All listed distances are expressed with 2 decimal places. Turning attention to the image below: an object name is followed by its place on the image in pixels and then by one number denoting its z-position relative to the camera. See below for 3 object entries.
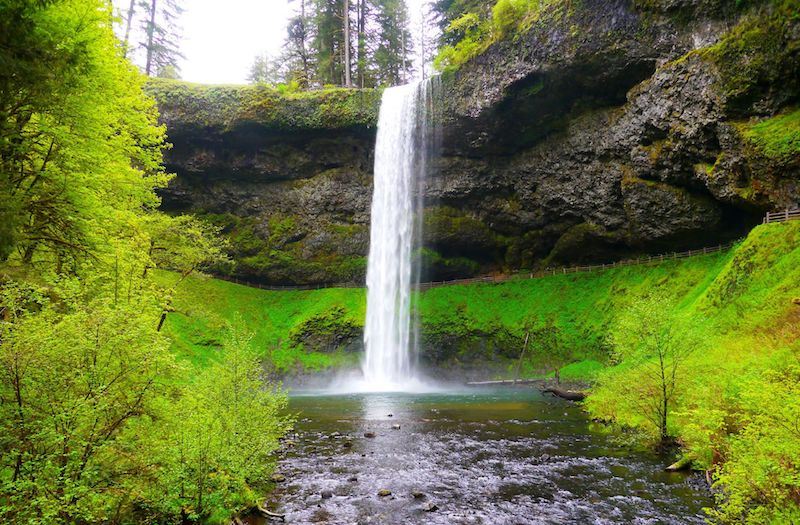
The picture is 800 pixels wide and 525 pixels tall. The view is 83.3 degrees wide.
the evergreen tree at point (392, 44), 48.84
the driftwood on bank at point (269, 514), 8.40
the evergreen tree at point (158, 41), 46.88
